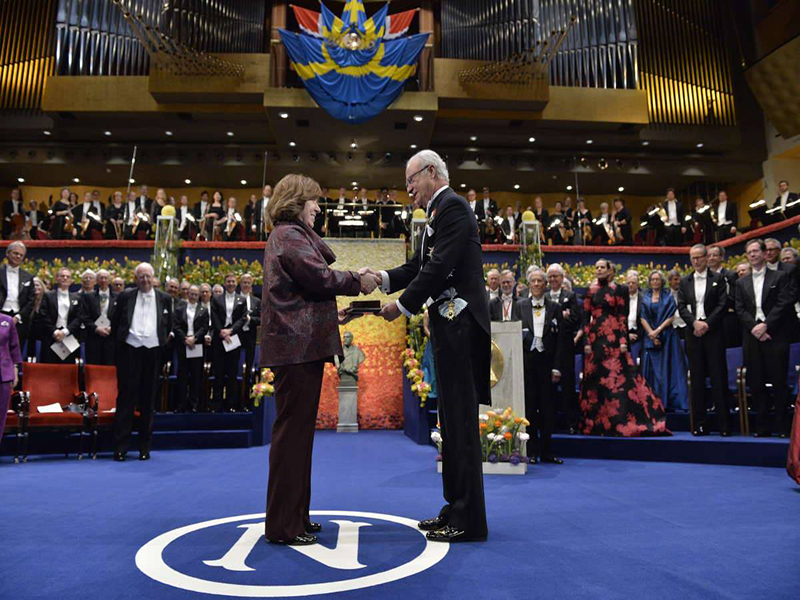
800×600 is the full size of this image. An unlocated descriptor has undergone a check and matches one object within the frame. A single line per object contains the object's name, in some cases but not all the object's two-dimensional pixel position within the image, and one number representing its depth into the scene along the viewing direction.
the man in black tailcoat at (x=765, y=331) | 5.25
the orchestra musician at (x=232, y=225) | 11.84
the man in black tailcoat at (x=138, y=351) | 5.34
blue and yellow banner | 12.92
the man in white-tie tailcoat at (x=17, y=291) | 6.15
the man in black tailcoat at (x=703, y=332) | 5.50
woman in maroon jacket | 2.40
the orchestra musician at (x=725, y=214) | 12.49
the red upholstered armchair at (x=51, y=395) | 5.25
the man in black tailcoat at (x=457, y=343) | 2.42
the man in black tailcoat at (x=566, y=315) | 5.41
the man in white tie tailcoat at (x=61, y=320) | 6.39
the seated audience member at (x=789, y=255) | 5.63
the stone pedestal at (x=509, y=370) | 4.88
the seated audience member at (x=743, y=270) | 5.71
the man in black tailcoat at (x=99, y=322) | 6.55
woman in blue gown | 6.62
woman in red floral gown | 5.43
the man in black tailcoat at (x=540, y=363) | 5.02
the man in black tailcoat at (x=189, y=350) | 6.69
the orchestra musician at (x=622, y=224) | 12.68
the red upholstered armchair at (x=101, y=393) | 5.51
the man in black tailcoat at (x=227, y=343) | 6.76
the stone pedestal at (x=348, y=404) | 8.18
